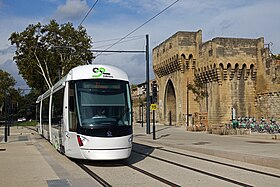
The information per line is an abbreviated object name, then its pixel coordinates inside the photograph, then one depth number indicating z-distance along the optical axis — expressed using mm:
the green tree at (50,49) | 44438
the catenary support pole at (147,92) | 32406
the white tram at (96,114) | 12914
